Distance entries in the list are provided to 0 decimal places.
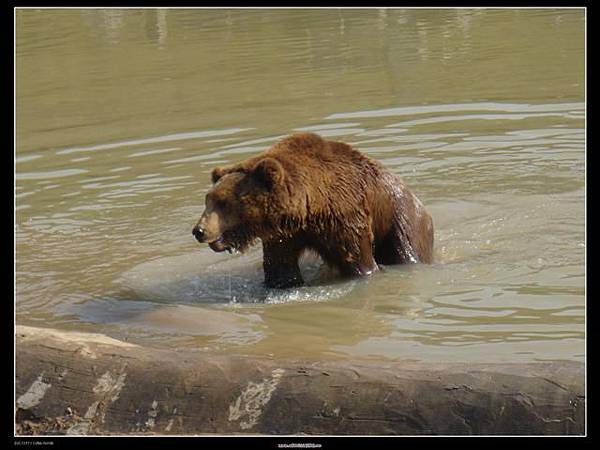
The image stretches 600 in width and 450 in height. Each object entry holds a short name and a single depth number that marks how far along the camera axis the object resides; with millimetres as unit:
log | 10742
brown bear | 16734
